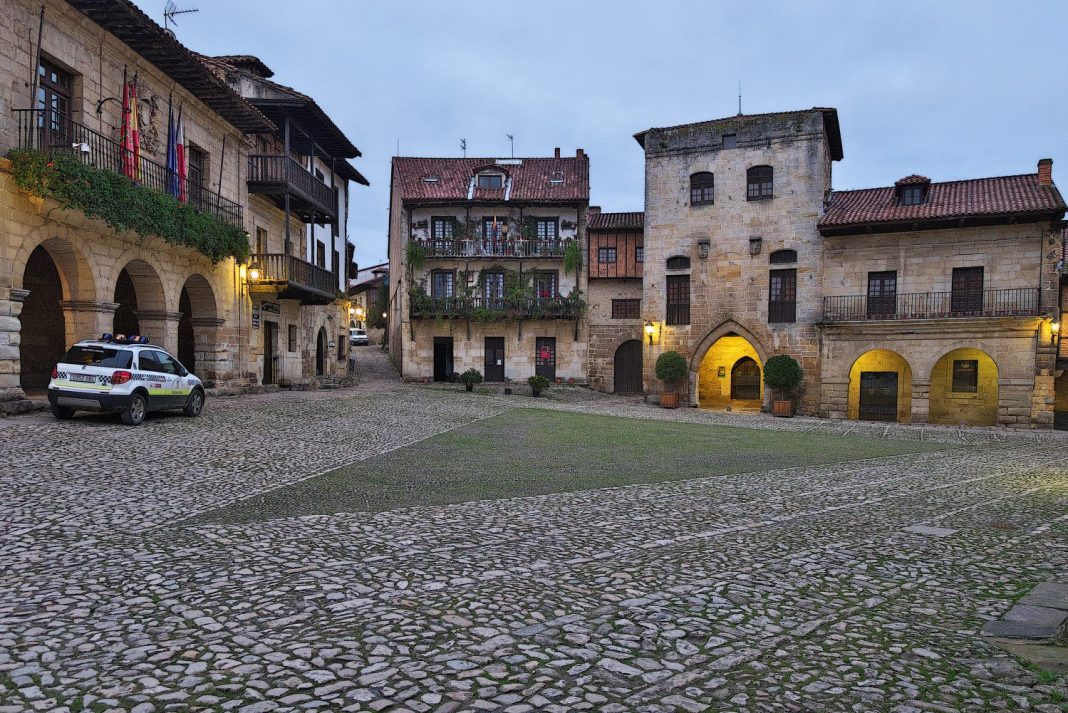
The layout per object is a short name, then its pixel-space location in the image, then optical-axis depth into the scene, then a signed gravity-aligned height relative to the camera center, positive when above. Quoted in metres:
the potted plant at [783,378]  26.47 -0.73
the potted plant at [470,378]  29.73 -1.12
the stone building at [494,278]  32.44 +3.64
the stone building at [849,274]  23.80 +3.39
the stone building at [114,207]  13.45 +3.45
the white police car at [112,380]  12.89 -0.68
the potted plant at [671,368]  28.52 -0.47
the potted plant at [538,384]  29.48 -1.31
